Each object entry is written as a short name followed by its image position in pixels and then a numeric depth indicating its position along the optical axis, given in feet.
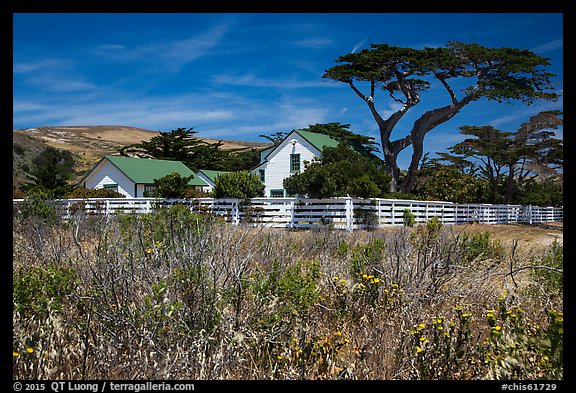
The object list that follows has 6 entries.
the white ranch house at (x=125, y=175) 117.50
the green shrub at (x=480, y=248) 25.19
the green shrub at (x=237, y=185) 75.00
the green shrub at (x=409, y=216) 71.15
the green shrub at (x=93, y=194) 97.76
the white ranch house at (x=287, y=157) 106.73
